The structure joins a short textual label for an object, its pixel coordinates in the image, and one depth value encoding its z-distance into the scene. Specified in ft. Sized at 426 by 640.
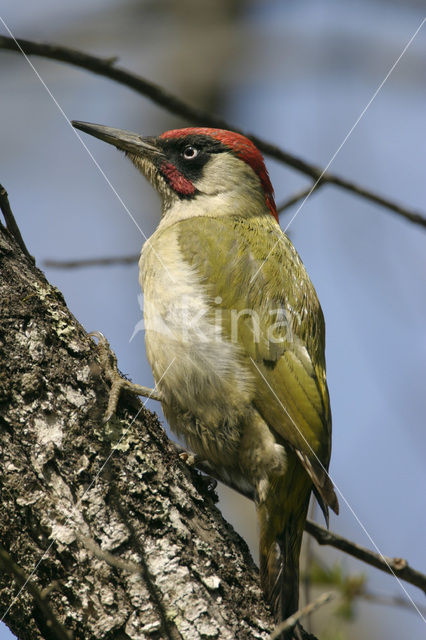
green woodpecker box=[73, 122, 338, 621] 21.06
